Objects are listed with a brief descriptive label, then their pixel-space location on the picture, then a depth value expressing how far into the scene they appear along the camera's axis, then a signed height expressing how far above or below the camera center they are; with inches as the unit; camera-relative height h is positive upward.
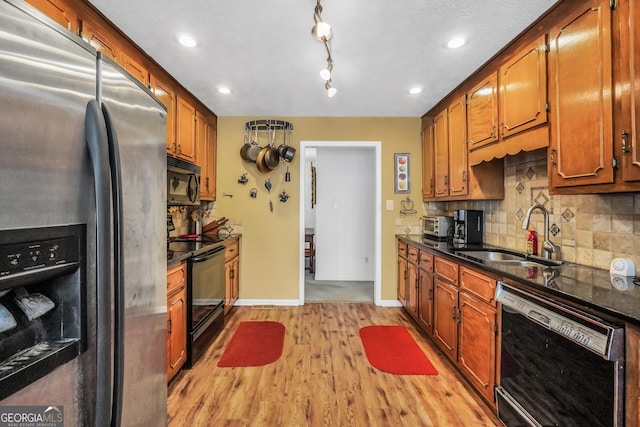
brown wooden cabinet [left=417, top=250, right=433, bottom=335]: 110.1 -29.1
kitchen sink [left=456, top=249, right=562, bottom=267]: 80.2 -12.7
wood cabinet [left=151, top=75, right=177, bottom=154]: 99.5 +39.3
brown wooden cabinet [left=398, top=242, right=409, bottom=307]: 141.1 -27.7
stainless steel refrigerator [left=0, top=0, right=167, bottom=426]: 20.0 -0.7
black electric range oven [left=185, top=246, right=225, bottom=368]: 93.4 -29.1
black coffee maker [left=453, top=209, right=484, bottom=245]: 115.9 -4.6
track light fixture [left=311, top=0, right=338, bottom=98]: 60.9 +37.6
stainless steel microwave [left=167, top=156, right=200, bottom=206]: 93.7 +10.7
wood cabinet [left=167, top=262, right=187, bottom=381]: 80.4 -29.0
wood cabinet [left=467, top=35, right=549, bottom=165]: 73.6 +30.5
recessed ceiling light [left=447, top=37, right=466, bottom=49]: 83.4 +48.2
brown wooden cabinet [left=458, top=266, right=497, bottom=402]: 72.7 -29.7
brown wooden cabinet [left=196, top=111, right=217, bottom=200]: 133.3 +28.1
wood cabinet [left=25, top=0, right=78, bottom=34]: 57.6 +41.0
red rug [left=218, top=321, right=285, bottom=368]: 98.5 -46.9
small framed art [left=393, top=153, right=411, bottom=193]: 153.9 +22.7
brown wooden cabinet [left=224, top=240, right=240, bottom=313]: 136.1 -27.6
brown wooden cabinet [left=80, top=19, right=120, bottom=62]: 69.2 +42.6
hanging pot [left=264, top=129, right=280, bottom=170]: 146.6 +28.2
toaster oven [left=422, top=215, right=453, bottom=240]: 129.3 -5.1
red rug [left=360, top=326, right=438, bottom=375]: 95.0 -47.5
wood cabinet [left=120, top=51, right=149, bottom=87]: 82.4 +42.2
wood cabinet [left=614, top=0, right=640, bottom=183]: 51.2 +21.1
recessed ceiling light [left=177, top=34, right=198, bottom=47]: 81.7 +48.0
